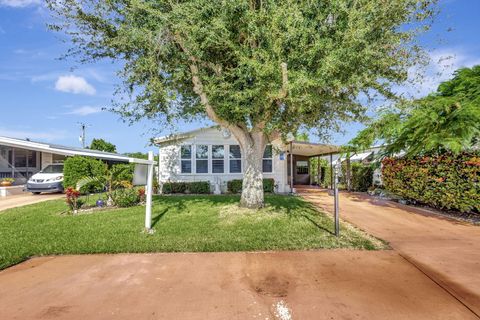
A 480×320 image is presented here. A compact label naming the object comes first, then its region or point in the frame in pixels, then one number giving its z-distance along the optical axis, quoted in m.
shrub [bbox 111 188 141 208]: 11.05
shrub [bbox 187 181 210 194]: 15.73
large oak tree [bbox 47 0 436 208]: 6.26
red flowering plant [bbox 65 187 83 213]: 9.72
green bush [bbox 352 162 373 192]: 17.85
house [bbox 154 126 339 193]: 16.20
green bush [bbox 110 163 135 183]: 11.70
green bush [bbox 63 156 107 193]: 15.12
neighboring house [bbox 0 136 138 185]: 19.97
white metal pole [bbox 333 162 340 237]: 6.41
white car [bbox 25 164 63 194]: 15.91
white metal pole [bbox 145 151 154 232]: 7.01
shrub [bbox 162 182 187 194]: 15.76
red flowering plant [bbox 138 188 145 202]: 11.70
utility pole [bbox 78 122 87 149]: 39.62
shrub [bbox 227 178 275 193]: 15.87
